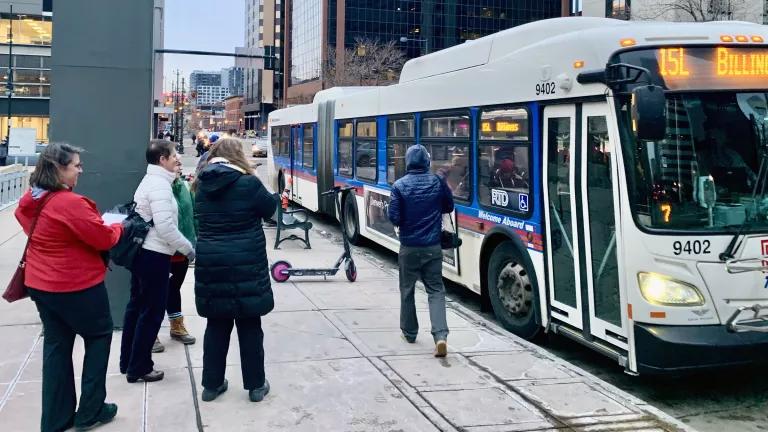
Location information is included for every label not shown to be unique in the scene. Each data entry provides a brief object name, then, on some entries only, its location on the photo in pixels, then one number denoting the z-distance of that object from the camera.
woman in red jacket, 4.14
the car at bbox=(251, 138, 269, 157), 54.34
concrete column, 6.77
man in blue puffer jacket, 6.44
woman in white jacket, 5.27
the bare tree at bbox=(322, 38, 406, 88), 56.69
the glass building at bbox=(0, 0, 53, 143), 51.75
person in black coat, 4.75
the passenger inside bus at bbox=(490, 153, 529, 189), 7.20
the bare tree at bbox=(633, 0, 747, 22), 31.80
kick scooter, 9.66
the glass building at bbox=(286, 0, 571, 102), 92.69
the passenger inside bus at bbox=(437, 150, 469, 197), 8.56
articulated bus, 5.35
